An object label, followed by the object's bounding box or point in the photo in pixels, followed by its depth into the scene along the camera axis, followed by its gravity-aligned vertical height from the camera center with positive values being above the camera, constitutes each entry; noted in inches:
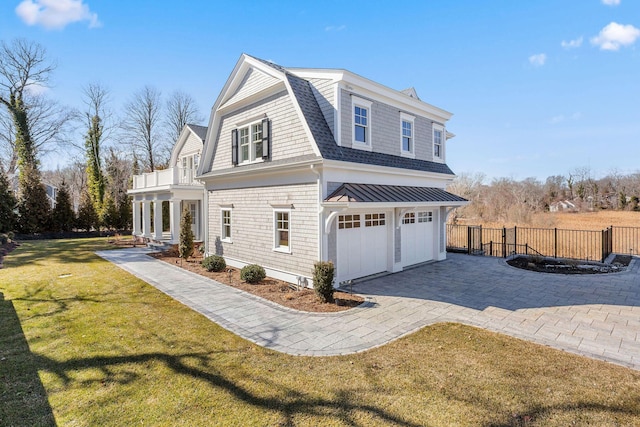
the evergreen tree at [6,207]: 914.7 +29.0
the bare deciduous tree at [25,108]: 1093.1 +414.4
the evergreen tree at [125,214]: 1160.2 +4.5
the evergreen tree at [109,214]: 1118.4 +5.3
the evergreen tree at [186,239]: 591.5 -47.4
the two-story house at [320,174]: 386.0 +58.4
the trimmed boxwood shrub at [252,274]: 419.8 -82.9
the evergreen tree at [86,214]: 1097.6 +5.9
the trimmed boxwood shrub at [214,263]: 498.0 -80.4
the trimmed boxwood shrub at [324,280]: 332.8 -73.2
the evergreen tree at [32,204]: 975.0 +39.3
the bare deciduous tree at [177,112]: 1440.7 +487.9
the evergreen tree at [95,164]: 1200.8 +208.8
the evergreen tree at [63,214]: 1036.5 +6.8
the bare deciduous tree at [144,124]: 1355.8 +409.4
